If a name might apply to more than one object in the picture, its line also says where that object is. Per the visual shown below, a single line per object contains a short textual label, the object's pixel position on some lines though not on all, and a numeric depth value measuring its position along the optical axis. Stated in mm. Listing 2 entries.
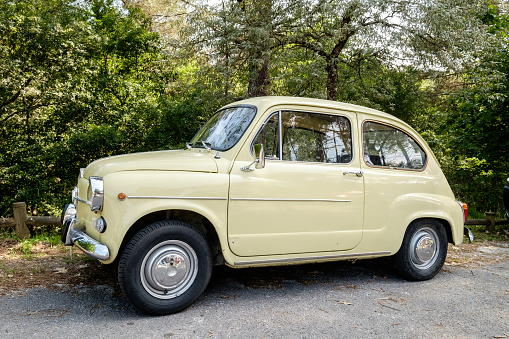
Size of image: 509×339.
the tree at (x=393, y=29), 8883
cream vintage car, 3580
